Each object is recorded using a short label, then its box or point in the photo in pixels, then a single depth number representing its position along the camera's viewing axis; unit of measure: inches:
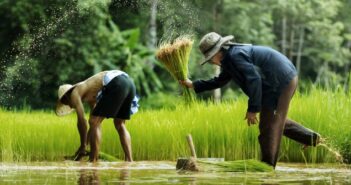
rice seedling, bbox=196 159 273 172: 451.3
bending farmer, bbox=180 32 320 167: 473.7
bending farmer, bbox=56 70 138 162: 576.4
